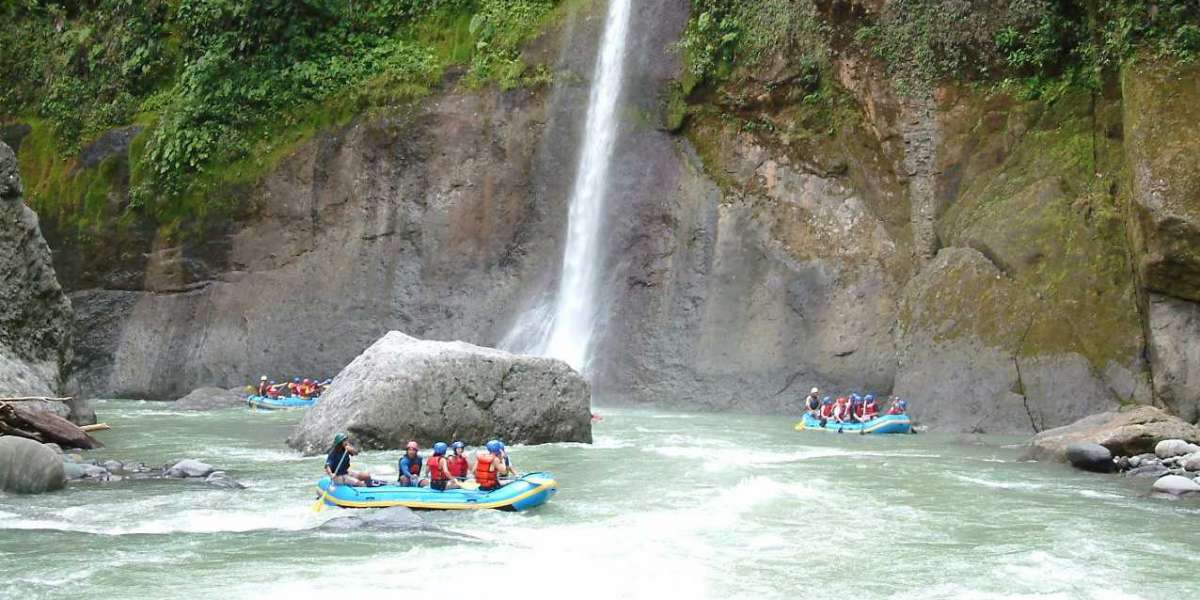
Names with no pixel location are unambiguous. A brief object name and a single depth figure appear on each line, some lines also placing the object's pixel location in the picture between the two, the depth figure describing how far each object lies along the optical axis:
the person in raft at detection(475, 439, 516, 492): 15.84
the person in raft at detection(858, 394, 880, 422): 26.98
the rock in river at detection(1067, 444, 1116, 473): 19.94
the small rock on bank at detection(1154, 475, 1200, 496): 17.41
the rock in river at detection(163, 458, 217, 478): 18.20
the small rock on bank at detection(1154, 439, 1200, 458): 20.02
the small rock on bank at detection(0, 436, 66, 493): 16.55
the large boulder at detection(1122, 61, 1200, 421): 23.62
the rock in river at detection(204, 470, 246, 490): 17.20
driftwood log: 20.16
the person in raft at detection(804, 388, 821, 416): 27.72
